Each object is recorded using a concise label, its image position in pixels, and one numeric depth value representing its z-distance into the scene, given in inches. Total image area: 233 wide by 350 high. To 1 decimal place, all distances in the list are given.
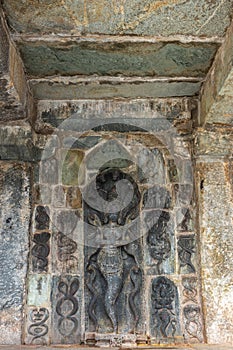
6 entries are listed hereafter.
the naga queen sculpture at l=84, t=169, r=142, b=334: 127.6
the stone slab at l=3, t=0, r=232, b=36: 99.3
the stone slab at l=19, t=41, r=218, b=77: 113.3
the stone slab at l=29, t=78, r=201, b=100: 129.8
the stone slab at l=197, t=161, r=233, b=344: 122.8
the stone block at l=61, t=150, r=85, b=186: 138.6
